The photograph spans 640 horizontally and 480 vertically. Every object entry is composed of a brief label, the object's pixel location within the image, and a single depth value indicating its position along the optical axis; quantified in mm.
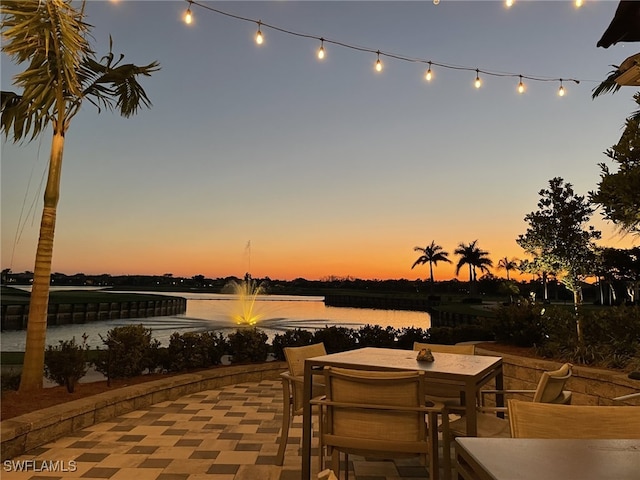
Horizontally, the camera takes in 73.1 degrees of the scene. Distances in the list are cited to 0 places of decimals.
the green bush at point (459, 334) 7898
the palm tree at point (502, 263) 51734
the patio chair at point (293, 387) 3301
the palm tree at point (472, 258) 47281
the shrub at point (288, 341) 7281
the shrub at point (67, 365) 4434
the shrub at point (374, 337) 7645
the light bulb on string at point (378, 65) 5728
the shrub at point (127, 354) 5121
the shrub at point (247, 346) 6801
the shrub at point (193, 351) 5906
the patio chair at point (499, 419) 2223
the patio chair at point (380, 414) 2266
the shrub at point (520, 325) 6027
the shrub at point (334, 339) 7516
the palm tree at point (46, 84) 4086
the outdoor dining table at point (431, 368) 2479
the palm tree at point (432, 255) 50344
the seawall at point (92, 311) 25656
